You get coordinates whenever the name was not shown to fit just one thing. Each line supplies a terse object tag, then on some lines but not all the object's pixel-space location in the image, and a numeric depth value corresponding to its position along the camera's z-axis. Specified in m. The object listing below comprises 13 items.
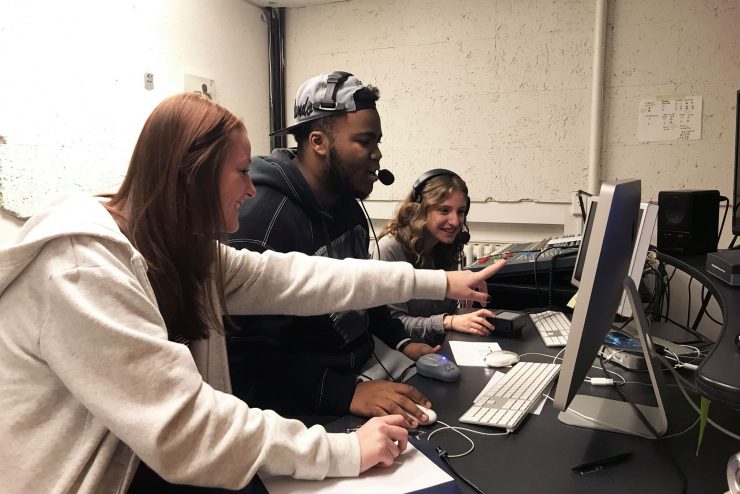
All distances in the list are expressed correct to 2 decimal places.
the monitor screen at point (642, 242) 1.36
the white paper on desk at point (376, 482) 0.72
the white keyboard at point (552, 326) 1.54
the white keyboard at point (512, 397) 1.00
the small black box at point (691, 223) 1.92
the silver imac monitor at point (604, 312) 0.81
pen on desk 0.84
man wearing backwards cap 1.09
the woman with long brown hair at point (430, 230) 2.02
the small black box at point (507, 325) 1.61
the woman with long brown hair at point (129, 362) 0.63
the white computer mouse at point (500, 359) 1.33
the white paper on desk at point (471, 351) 1.38
